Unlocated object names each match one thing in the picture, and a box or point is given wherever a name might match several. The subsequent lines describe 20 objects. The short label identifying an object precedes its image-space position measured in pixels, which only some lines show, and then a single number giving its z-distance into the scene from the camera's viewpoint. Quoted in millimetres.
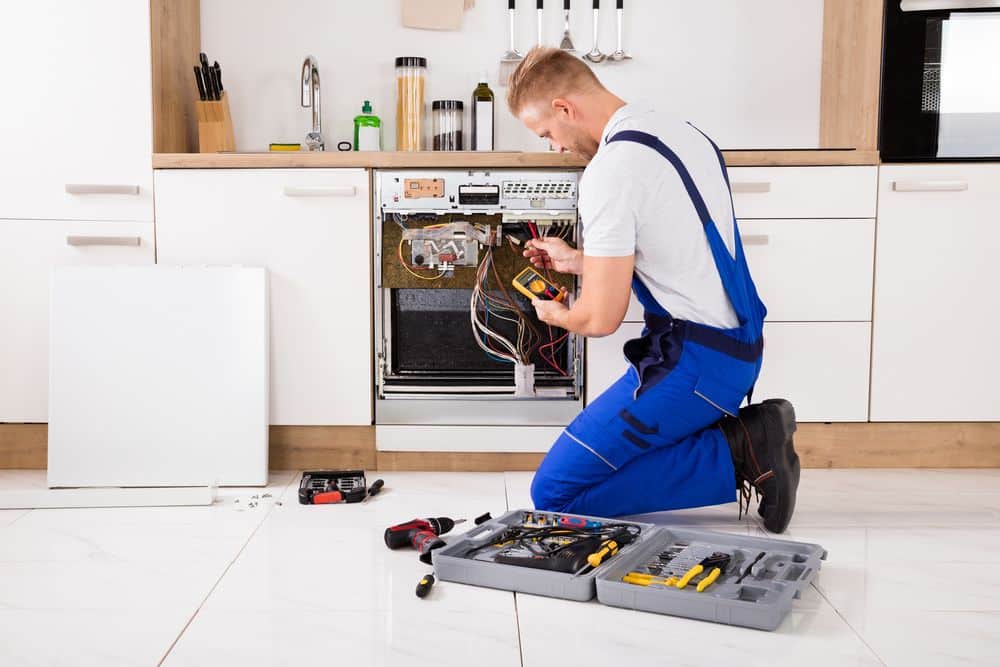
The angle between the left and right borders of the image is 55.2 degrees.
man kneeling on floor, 2029
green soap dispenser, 3164
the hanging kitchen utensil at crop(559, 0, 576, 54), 3273
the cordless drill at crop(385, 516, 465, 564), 1942
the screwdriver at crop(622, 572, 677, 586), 1672
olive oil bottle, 3180
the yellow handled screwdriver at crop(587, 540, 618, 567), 1762
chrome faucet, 3197
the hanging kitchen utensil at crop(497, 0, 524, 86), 3275
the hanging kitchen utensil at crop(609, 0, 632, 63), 3275
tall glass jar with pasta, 3209
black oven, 2779
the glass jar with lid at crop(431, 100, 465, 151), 3177
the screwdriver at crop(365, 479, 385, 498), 2494
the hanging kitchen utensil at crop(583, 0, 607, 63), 3275
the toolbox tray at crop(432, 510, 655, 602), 1704
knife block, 2990
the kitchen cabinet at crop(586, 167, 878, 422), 2738
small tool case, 2416
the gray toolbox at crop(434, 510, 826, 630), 1602
